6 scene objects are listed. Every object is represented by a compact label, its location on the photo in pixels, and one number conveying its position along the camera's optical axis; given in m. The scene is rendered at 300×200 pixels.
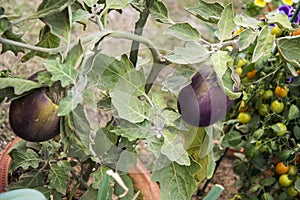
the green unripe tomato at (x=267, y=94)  1.63
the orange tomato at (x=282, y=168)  1.67
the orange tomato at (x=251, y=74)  1.68
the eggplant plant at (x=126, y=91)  1.18
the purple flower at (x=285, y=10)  1.76
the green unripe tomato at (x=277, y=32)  1.53
